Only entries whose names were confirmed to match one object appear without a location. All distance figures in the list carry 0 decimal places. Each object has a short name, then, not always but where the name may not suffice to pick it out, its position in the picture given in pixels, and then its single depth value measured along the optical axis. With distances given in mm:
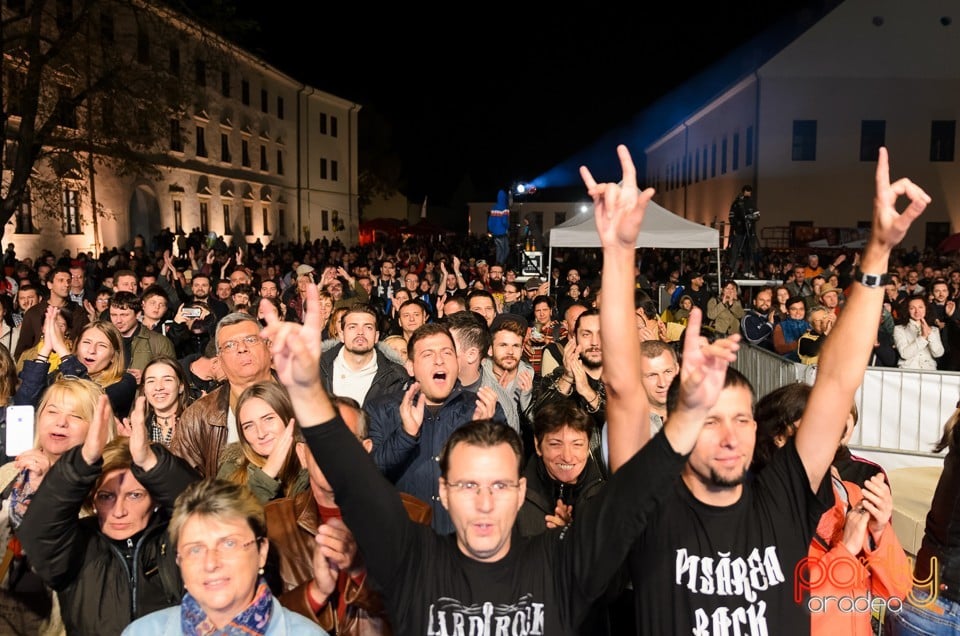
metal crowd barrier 6590
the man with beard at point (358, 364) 5980
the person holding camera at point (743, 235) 17984
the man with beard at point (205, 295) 9609
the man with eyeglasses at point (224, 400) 4598
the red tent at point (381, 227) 46344
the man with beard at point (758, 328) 10625
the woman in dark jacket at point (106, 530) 2777
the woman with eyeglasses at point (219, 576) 2480
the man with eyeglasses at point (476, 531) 2137
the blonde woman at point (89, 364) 5086
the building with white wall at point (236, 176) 29297
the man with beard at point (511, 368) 5777
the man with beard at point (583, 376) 5051
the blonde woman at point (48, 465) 3453
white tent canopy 15234
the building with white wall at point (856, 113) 33156
